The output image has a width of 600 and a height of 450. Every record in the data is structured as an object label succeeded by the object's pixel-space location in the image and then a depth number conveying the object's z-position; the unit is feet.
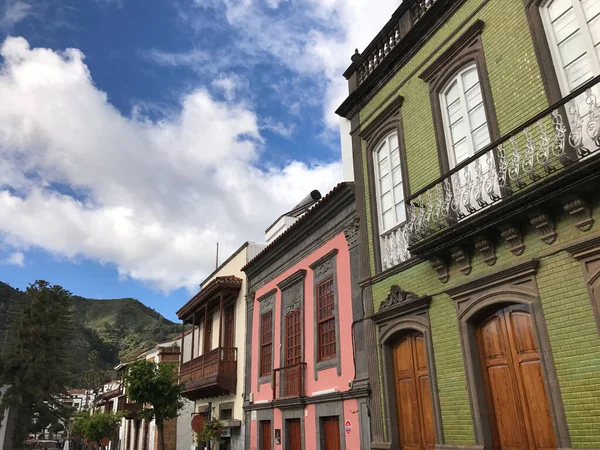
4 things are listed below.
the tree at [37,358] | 93.20
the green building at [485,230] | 18.16
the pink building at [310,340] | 35.18
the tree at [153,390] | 54.80
